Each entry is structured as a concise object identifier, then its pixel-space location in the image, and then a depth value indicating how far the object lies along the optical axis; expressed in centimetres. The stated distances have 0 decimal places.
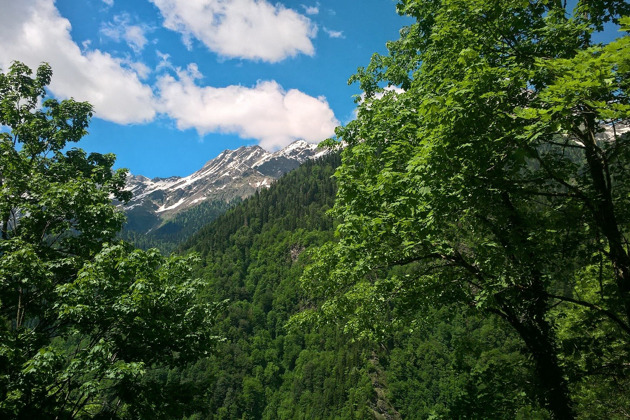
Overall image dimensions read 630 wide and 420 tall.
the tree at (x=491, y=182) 652
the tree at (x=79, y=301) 853
